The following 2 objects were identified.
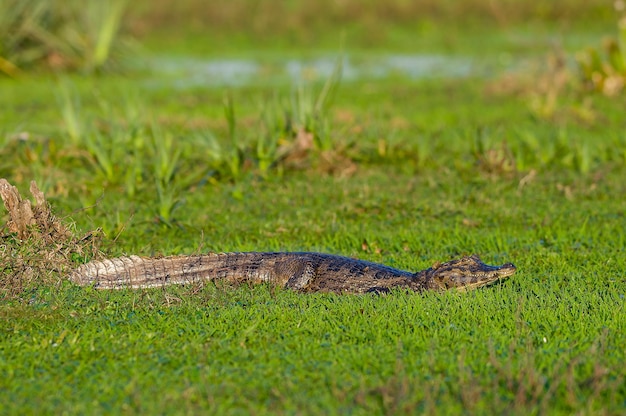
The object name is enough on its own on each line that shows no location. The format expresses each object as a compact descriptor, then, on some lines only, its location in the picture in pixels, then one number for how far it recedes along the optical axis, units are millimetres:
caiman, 11227
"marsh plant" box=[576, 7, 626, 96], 24578
